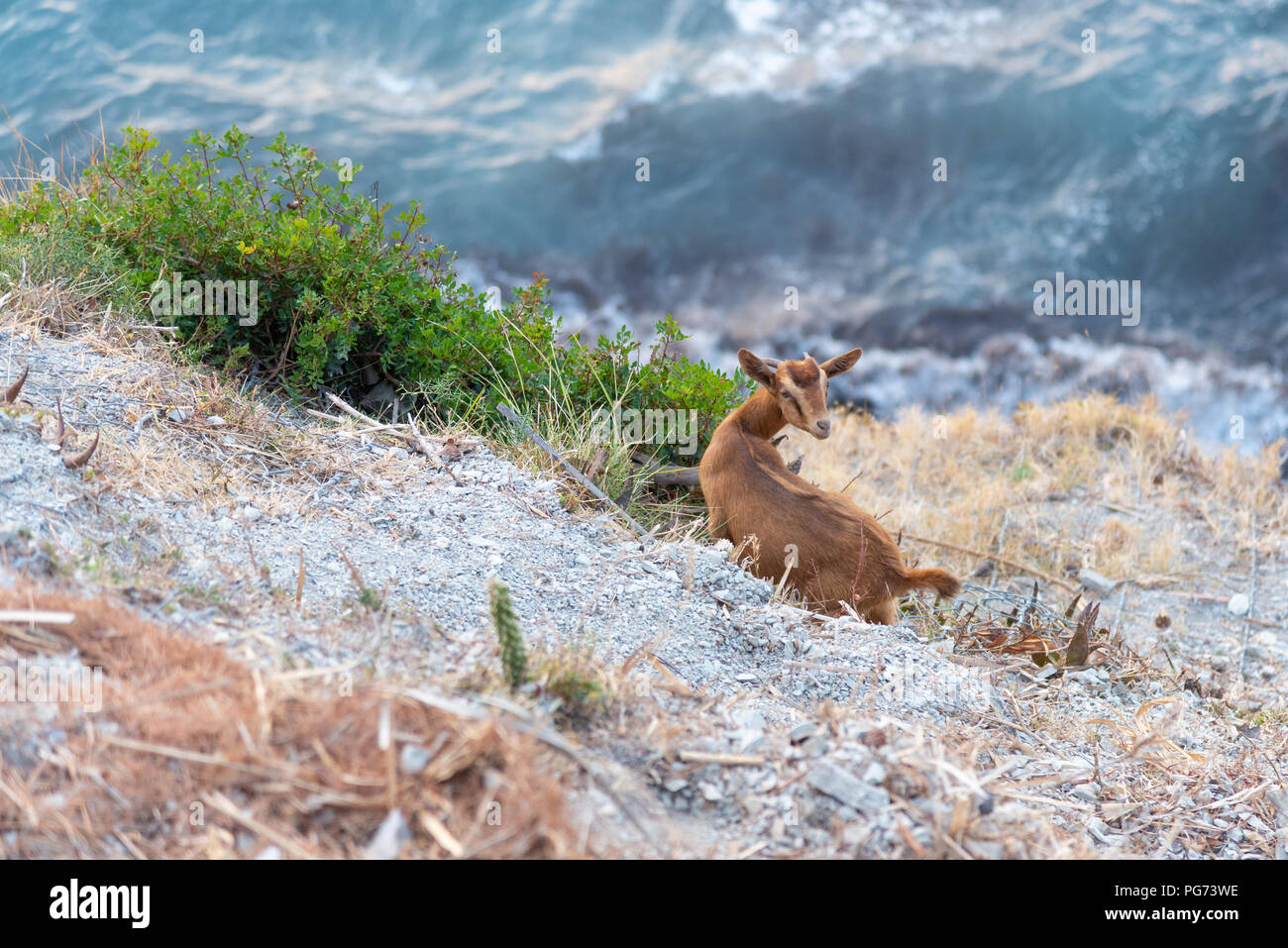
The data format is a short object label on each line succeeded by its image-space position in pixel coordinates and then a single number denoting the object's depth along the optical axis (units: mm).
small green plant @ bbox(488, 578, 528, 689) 2680
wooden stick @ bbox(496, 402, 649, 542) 4992
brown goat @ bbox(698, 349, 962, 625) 4777
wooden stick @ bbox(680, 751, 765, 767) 2801
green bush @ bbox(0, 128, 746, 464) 5551
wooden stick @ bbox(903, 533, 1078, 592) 6371
